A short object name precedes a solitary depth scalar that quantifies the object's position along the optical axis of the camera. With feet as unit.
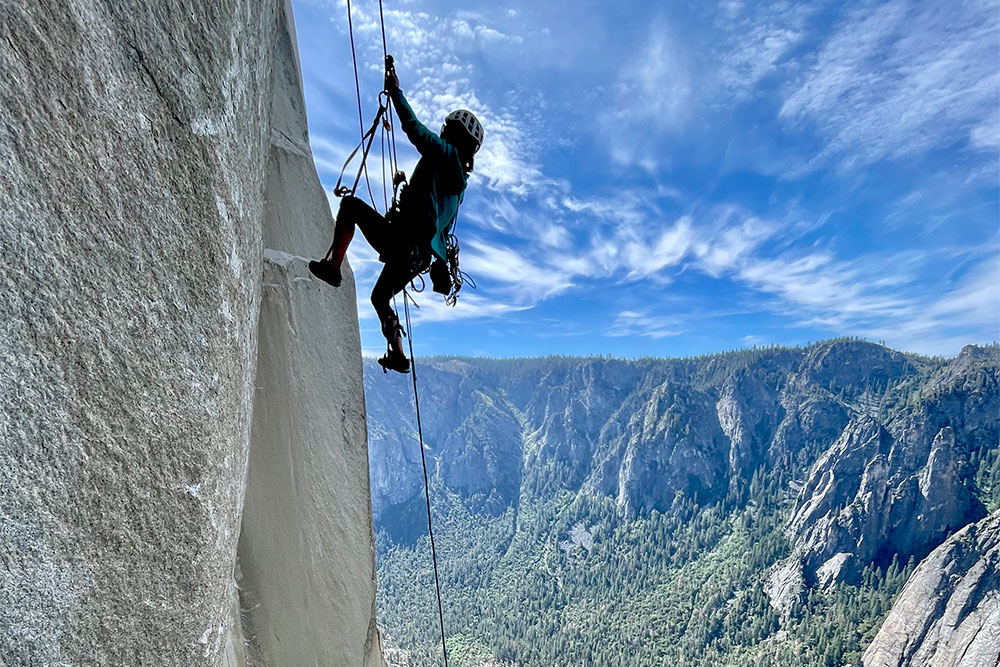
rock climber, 13.78
